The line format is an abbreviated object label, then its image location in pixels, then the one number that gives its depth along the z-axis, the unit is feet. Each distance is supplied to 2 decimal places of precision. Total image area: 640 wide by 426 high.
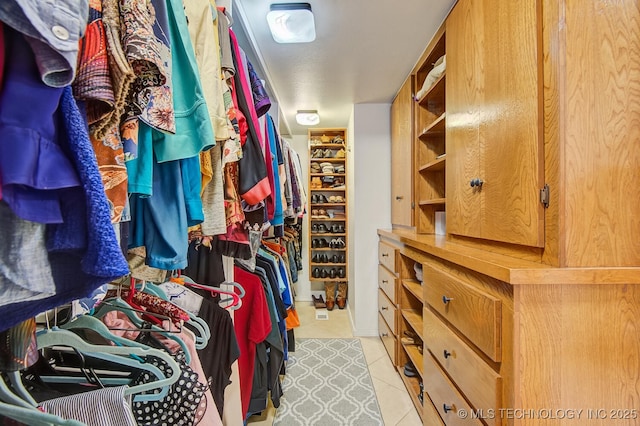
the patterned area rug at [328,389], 5.53
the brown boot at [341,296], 11.70
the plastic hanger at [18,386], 1.58
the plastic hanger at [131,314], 2.49
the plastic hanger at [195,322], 3.06
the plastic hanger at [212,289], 3.59
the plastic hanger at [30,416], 1.37
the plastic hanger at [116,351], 1.90
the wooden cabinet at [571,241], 2.63
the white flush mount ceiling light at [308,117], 9.83
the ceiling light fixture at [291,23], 4.82
